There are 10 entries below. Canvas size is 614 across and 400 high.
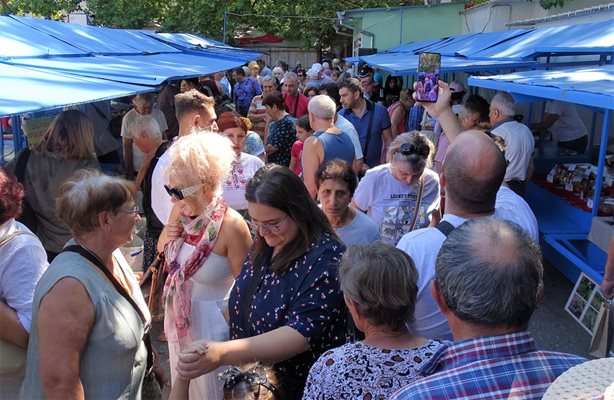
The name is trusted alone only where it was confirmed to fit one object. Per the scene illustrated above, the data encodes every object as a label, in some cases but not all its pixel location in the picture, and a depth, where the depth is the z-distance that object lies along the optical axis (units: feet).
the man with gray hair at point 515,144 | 17.34
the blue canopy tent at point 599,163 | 11.15
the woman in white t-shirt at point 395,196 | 11.94
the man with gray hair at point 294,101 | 28.28
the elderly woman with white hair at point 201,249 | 8.35
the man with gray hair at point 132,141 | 18.54
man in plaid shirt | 4.26
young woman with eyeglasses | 6.23
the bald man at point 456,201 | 6.92
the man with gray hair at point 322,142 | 14.51
